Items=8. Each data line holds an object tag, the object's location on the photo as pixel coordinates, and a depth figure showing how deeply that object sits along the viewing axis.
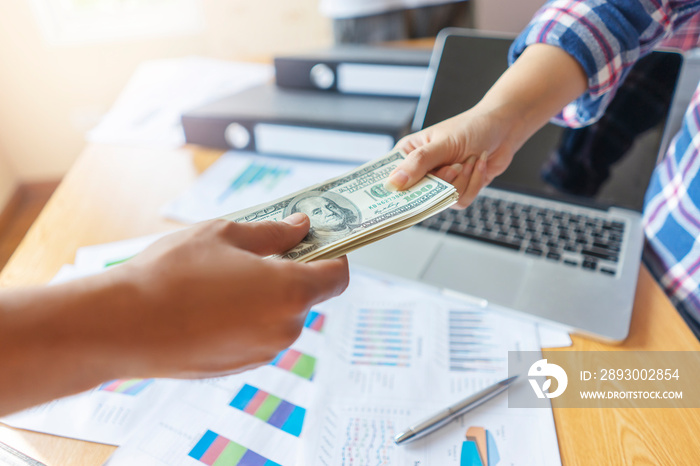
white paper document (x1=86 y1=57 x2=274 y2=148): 1.02
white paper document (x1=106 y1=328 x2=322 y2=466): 0.44
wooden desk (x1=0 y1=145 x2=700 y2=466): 0.44
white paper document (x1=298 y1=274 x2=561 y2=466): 0.44
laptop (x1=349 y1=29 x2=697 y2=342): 0.57
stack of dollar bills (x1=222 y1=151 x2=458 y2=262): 0.45
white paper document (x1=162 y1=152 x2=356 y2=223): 0.78
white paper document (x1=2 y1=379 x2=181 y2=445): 0.46
